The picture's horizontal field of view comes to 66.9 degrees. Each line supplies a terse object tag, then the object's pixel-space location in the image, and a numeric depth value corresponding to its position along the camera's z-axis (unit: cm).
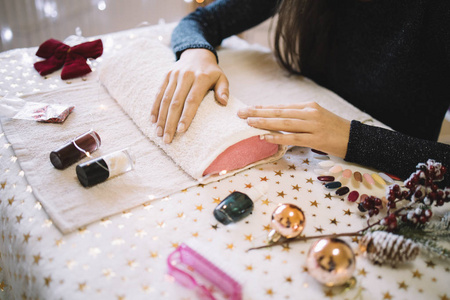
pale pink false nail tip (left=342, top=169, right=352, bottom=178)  73
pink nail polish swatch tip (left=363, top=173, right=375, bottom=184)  73
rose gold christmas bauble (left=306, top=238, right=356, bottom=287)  48
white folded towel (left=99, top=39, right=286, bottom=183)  70
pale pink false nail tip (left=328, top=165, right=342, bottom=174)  74
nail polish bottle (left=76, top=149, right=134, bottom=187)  64
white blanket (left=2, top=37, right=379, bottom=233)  62
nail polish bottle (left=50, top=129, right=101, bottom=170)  68
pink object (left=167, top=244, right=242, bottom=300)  48
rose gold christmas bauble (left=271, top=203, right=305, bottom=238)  56
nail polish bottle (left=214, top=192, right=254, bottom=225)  60
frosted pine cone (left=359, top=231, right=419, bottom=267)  52
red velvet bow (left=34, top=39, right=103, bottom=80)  102
